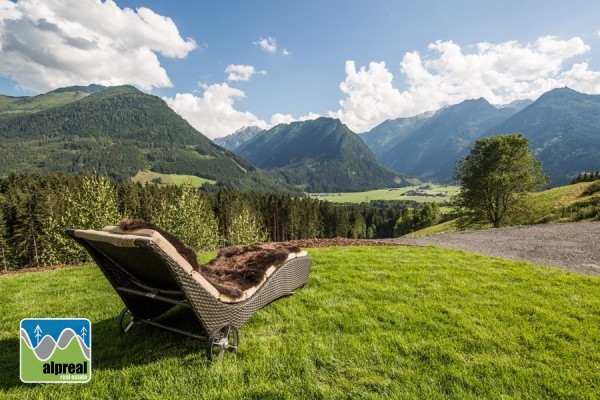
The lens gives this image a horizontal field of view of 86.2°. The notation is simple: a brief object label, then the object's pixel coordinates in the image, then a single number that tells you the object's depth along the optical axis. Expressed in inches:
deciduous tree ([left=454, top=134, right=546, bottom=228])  1054.4
